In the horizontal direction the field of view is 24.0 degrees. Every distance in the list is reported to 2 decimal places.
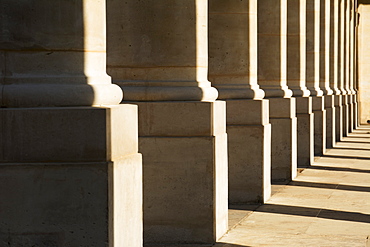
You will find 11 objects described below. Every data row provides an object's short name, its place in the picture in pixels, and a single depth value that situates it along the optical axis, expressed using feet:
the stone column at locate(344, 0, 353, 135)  116.29
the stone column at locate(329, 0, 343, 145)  97.81
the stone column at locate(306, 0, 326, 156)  74.54
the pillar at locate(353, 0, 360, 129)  142.16
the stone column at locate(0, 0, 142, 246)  21.03
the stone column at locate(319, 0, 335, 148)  85.10
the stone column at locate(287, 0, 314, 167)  64.69
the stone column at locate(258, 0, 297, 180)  54.95
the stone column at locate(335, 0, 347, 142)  106.01
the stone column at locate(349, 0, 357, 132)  124.26
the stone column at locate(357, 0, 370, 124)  150.51
